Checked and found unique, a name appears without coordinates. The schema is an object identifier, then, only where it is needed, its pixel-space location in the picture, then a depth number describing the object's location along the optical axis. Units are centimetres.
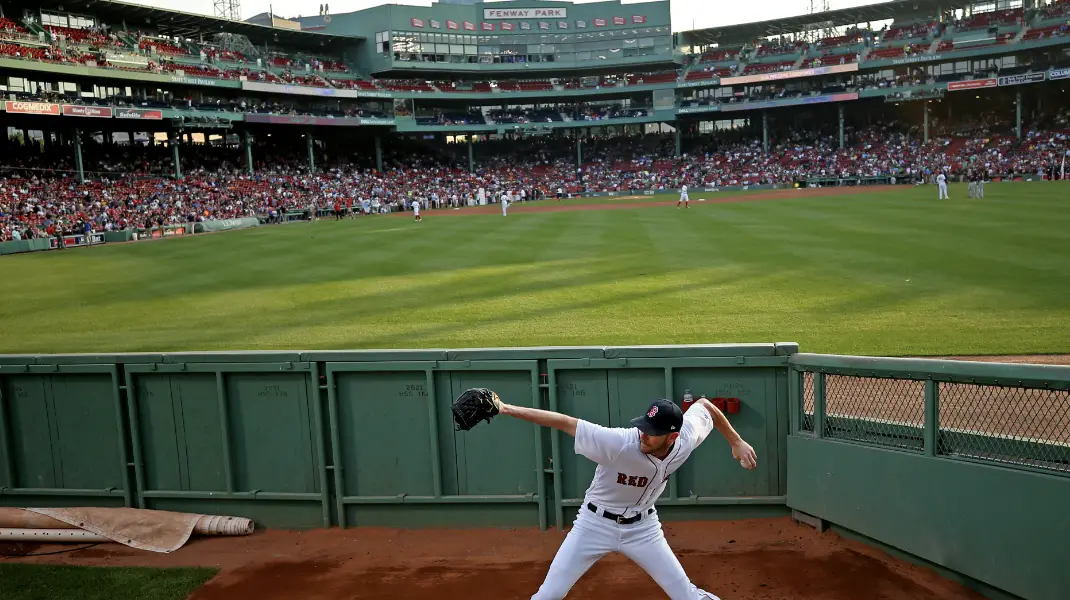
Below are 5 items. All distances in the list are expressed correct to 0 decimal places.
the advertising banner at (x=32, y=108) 4606
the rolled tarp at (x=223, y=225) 4449
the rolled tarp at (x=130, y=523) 800
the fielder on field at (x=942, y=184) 3702
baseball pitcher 520
